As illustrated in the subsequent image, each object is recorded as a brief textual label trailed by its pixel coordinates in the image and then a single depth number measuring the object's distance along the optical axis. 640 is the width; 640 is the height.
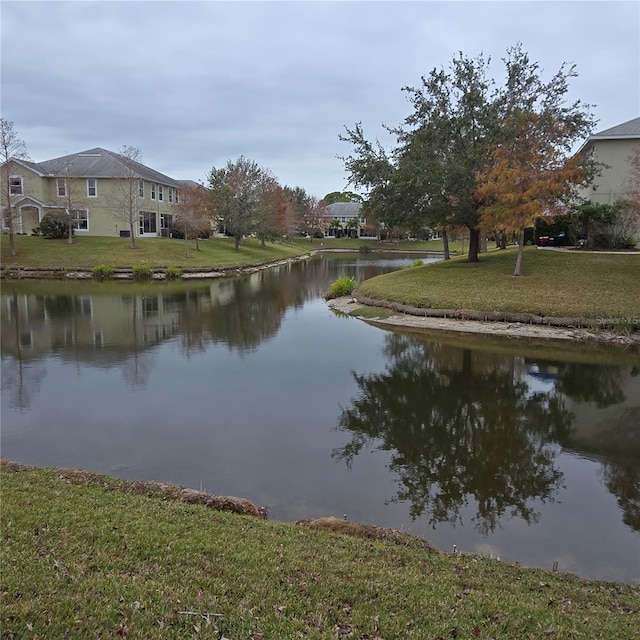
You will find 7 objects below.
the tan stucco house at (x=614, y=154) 31.32
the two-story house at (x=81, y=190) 45.19
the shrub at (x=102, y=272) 35.97
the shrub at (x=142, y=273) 36.31
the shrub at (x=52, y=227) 43.66
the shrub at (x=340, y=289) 28.83
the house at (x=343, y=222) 94.75
